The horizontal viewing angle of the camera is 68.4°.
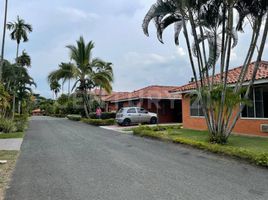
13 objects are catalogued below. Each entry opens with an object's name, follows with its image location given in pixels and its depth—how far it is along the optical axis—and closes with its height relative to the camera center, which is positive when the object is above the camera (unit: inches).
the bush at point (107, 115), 869.8 -15.0
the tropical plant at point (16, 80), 707.5 +116.3
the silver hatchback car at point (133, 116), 689.7 -14.9
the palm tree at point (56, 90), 2230.2 +246.2
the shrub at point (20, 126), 558.1 -43.9
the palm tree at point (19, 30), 935.3 +385.3
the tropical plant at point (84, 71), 859.0 +177.6
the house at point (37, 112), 2367.3 -10.6
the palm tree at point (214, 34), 316.0 +136.4
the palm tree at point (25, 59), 1226.1 +327.3
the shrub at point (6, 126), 514.5 -39.8
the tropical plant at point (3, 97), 398.9 +27.5
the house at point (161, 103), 774.6 +36.6
